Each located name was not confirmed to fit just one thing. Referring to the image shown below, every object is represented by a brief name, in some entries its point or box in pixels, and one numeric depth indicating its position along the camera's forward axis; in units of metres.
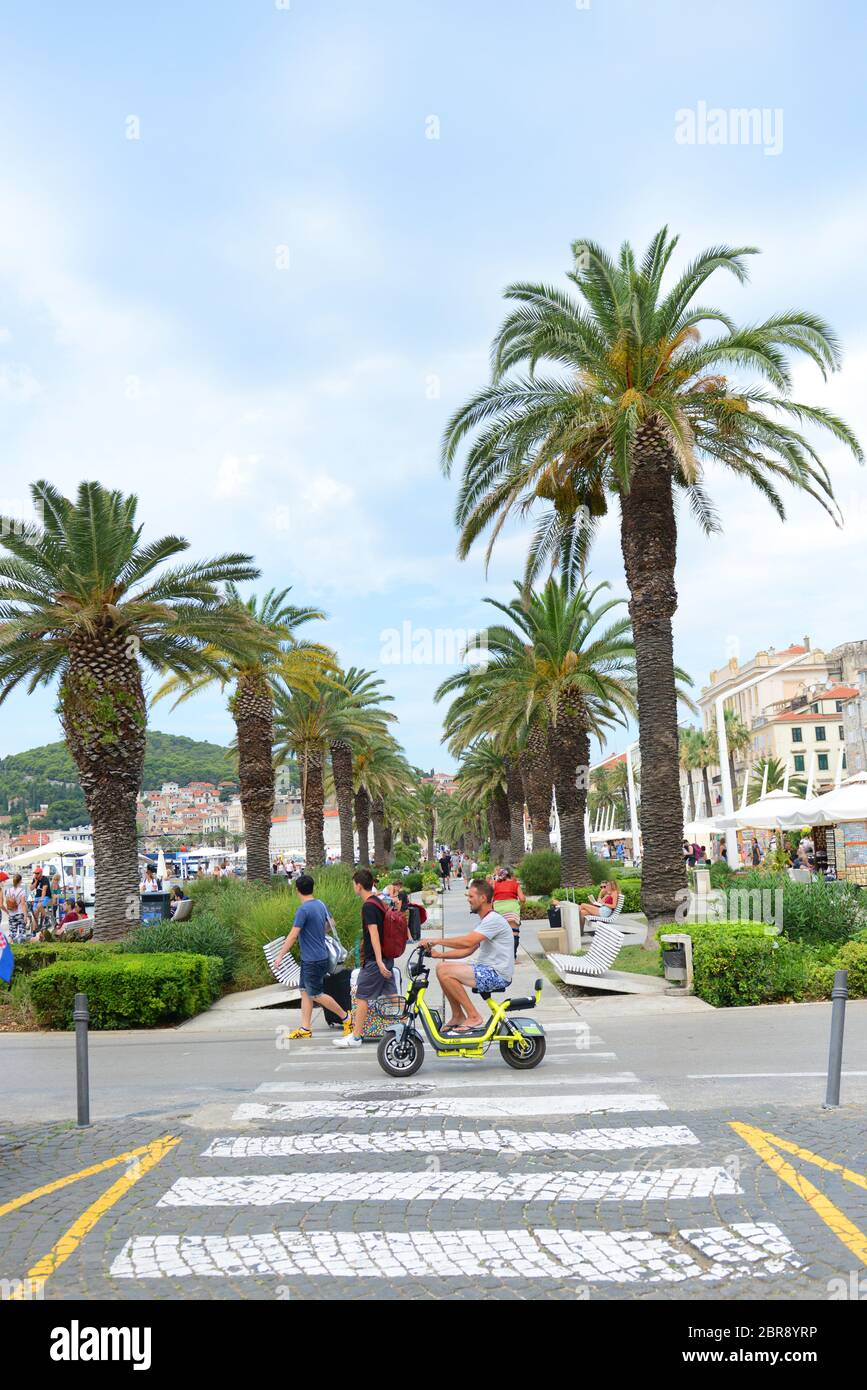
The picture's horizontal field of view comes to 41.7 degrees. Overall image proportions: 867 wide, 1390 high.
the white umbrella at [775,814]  24.58
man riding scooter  9.34
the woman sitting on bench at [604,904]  18.17
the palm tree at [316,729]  39.50
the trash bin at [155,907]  24.02
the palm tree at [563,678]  28.25
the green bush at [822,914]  15.80
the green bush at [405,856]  64.81
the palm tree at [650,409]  17.38
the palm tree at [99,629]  17.64
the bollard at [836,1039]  7.56
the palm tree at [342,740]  43.12
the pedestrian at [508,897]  20.69
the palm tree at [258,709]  28.81
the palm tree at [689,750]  100.06
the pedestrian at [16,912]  24.27
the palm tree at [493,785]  52.19
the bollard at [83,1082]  7.81
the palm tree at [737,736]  97.44
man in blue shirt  11.20
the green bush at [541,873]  35.56
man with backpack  10.30
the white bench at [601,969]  14.45
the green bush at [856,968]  12.96
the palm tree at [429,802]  99.19
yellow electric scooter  9.23
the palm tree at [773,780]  82.62
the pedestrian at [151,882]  38.87
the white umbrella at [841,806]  21.89
